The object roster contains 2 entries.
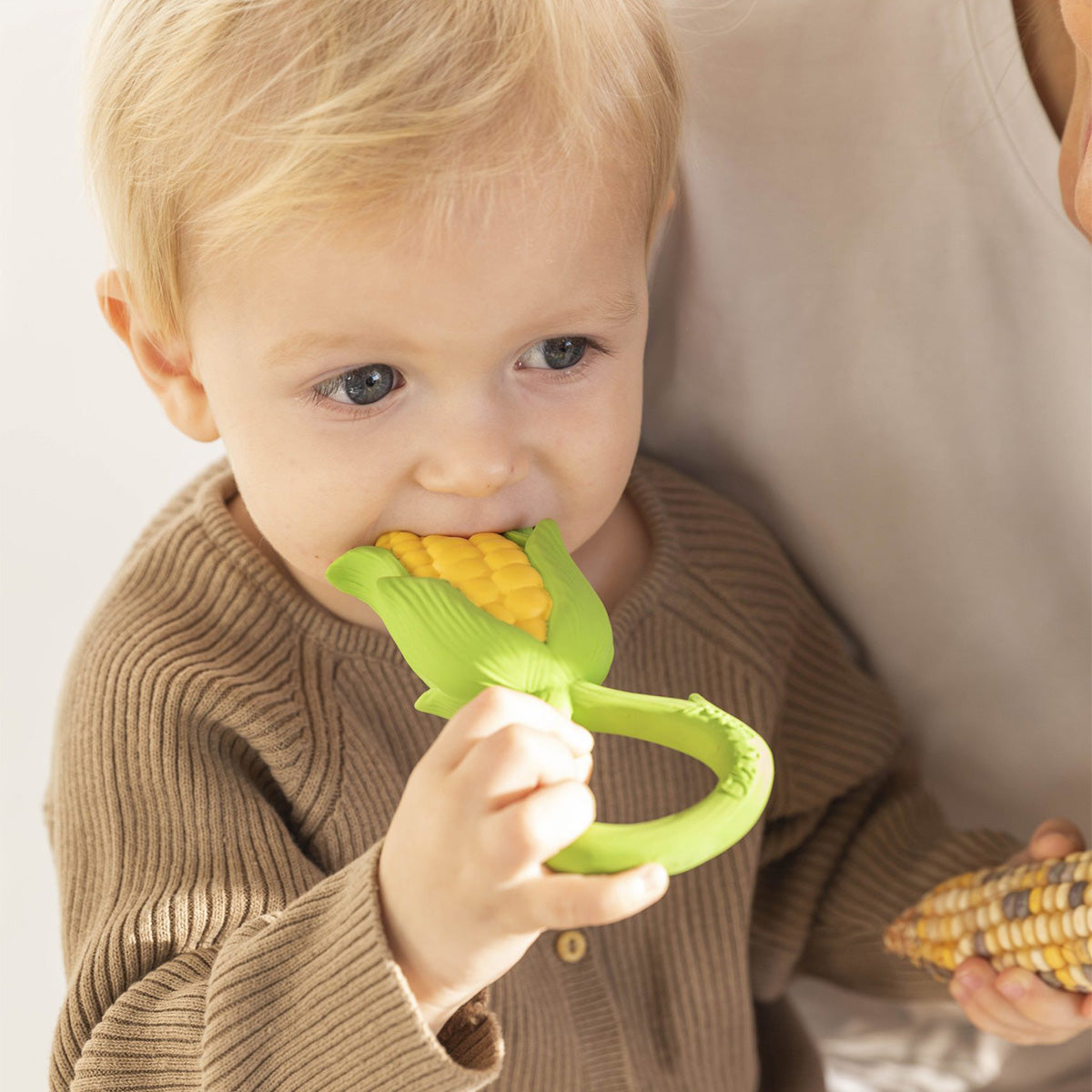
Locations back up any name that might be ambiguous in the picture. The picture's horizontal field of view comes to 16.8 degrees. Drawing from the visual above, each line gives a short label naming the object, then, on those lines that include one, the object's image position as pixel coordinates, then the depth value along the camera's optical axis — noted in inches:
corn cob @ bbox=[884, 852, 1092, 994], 32.7
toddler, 30.4
